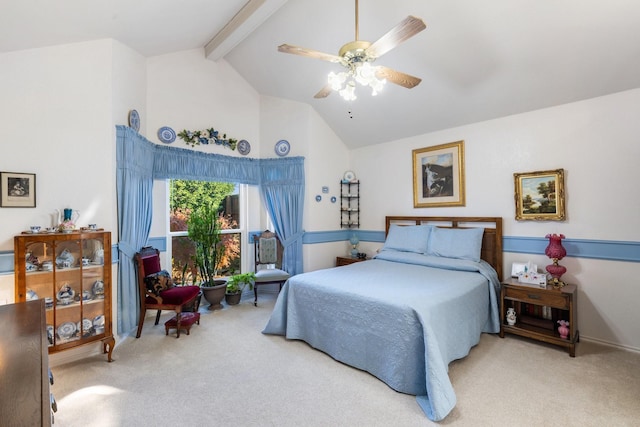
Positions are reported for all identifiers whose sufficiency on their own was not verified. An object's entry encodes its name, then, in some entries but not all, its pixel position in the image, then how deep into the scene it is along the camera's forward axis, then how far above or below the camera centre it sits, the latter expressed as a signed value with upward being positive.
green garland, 4.30 +1.20
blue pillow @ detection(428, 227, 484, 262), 3.61 -0.36
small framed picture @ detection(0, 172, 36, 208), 2.49 +0.25
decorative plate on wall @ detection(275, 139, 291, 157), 4.94 +1.14
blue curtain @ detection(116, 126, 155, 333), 3.18 +0.06
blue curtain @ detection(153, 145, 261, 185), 4.04 +0.76
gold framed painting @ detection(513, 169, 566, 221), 3.25 +0.20
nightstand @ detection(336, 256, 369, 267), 4.79 -0.74
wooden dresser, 0.81 -0.52
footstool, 3.35 -1.22
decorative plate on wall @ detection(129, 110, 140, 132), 3.39 +1.14
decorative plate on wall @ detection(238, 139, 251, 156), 4.89 +1.16
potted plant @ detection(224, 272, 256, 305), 4.39 -1.06
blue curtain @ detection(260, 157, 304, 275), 4.79 +0.21
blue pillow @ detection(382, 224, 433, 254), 4.05 -0.34
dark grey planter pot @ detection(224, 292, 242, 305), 4.39 -1.22
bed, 2.21 -0.83
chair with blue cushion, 4.36 -0.71
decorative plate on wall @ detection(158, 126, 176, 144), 4.07 +1.15
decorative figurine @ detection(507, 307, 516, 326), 3.21 -1.13
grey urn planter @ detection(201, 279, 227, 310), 4.15 -1.10
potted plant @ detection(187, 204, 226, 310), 4.13 -0.48
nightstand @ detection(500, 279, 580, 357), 2.83 -1.09
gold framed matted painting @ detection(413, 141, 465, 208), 4.10 +0.56
